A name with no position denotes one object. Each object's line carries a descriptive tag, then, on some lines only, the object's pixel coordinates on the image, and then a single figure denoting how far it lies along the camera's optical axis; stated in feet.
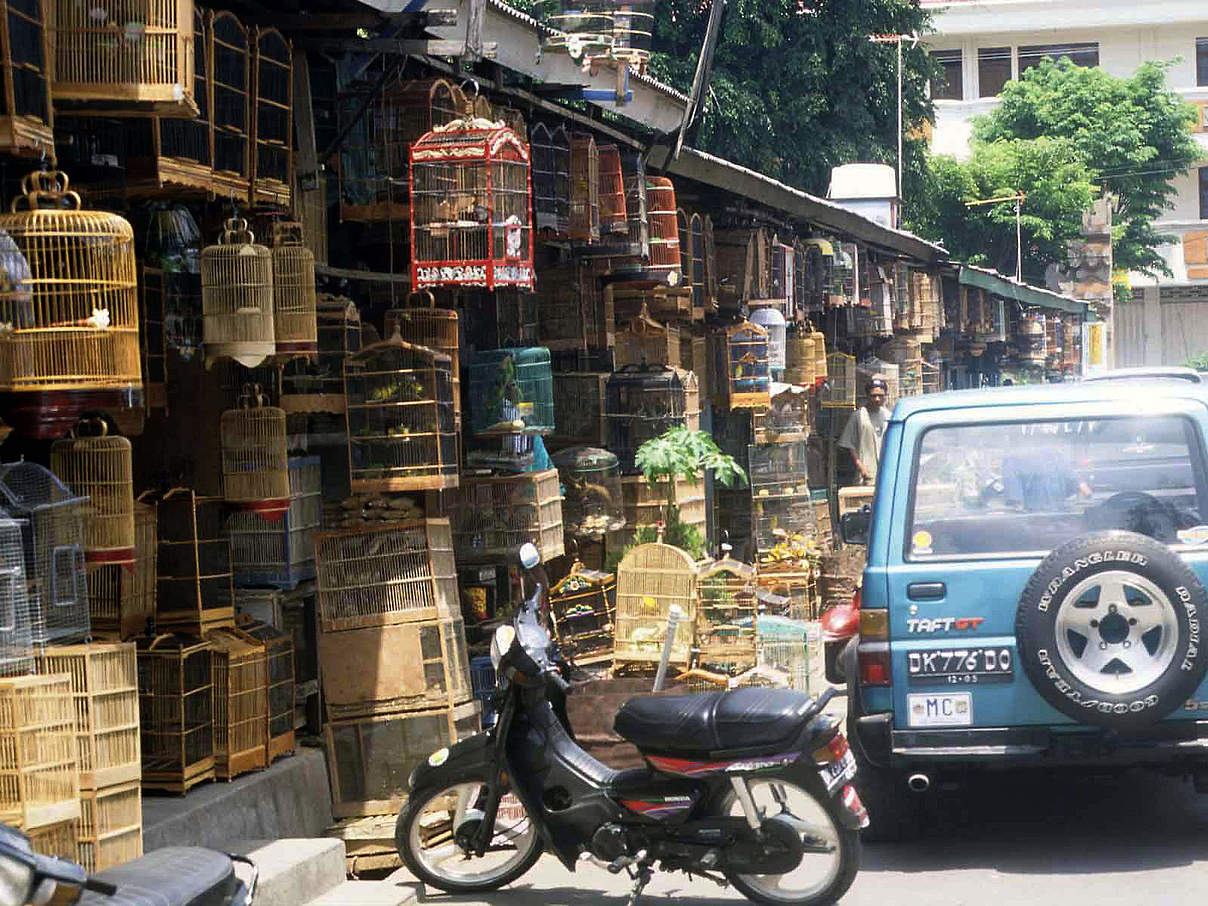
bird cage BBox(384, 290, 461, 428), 29.81
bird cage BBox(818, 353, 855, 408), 61.31
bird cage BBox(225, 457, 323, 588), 27.96
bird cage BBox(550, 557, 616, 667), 34.63
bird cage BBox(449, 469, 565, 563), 32.30
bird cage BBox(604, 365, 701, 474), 39.81
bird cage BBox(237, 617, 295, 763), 26.48
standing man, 54.03
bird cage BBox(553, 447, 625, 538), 36.58
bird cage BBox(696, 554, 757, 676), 33.22
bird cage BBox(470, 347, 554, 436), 32.35
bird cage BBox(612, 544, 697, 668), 33.40
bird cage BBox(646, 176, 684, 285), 39.09
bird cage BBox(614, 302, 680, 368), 42.65
